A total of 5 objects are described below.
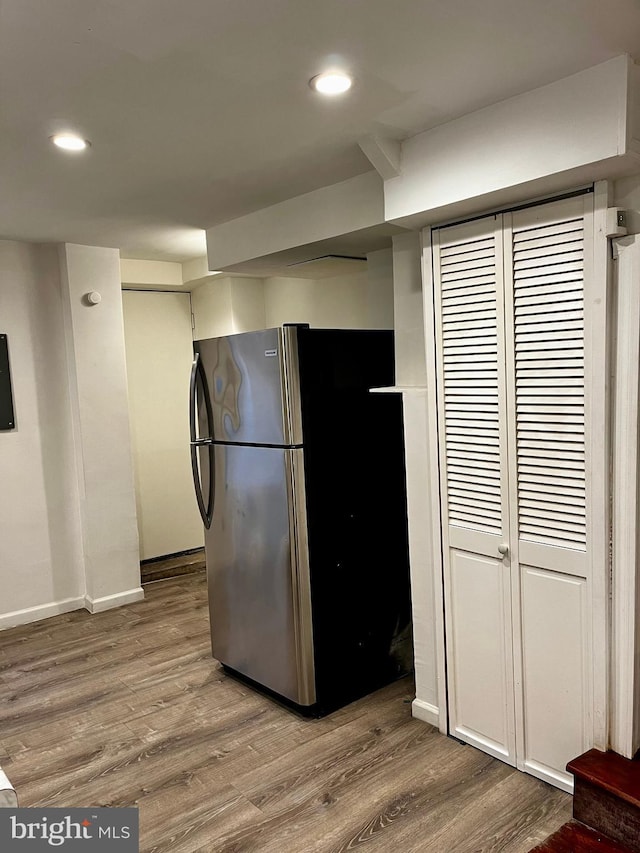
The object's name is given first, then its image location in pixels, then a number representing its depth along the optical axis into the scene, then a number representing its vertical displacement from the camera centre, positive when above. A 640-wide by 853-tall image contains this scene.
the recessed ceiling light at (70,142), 2.26 +0.84
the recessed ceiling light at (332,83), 1.87 +0.83
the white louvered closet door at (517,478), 2.16 -0.41
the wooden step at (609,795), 1.98 -1.33
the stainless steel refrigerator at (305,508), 2.84 -0.62
